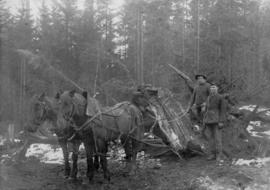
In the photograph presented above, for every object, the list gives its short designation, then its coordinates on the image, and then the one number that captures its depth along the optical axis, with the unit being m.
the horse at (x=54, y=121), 8.14
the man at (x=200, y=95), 10.30
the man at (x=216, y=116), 9.16
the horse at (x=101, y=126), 7.41
